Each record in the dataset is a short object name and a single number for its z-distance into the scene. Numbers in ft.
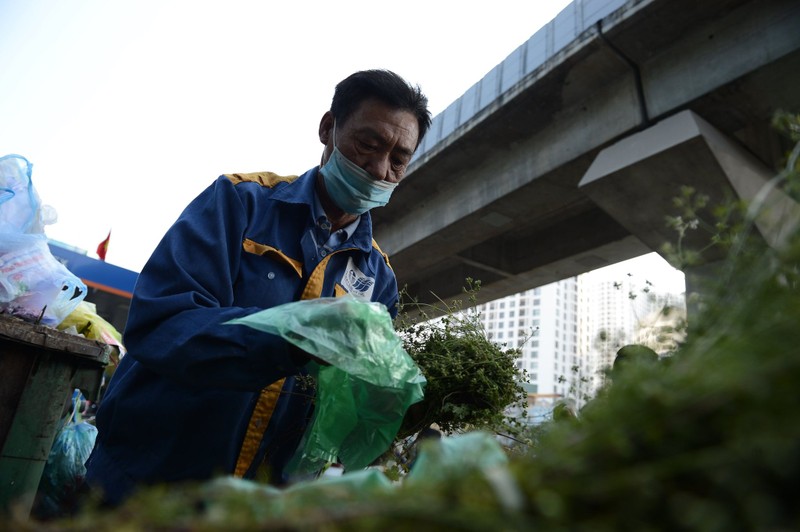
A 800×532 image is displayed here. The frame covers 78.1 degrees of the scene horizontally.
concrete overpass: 15.61
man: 4.77
